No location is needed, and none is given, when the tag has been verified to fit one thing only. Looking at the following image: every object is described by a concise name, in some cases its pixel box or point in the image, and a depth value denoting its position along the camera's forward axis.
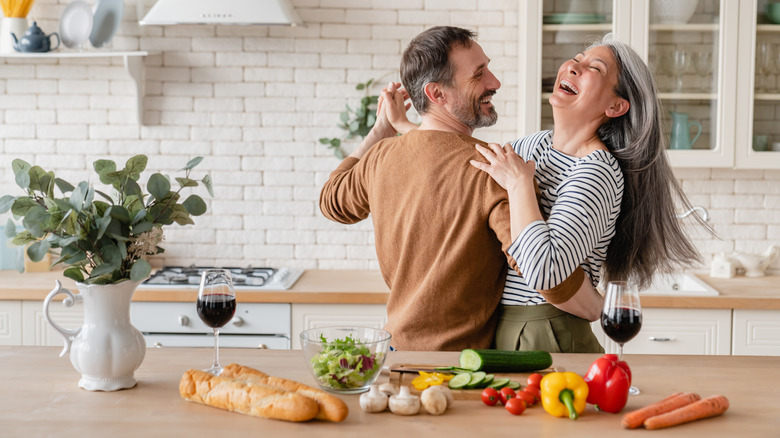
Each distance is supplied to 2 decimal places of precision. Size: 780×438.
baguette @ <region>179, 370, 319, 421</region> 1.54
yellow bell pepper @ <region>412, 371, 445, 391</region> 1.72
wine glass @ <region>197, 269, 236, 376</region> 1.77
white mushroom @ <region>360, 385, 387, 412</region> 1.60
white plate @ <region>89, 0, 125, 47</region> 3.86
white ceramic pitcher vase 1.73
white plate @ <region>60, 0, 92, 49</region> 3.86
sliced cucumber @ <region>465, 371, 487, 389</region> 1.70
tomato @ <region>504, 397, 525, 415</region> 1.59
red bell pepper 1.59
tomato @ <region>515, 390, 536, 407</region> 1.63
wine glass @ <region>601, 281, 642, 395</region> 1.66
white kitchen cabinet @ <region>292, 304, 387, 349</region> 3.48
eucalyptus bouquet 1.68
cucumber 1.83
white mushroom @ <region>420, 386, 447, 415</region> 1.58
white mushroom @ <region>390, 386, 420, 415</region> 1.58
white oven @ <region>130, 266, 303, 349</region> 3.46
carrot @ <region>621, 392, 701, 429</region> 1.52
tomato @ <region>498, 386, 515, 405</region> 1.64
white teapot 3.85
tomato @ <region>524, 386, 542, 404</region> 1.66
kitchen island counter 1.51
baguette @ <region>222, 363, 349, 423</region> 1.54
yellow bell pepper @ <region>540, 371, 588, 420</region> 1.57
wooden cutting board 1.78
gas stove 3.55
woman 2.13
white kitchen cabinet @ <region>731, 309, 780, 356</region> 3.40
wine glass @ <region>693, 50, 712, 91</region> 3.64
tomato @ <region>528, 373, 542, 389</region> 1.69
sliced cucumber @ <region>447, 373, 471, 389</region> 1.70
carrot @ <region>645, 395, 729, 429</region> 1.52
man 2.06
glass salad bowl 1.67
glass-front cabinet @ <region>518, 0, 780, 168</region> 3.59
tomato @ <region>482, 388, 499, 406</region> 1.64
